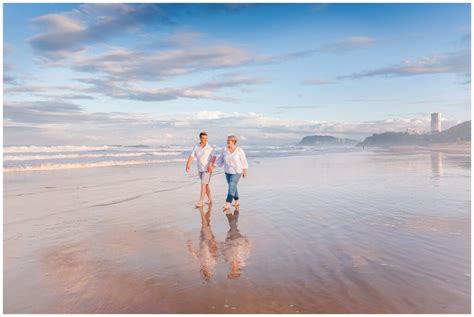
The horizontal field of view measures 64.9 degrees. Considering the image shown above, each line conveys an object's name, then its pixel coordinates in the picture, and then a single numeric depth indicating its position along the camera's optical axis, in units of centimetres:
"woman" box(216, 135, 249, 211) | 989
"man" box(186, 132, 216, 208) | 1015
